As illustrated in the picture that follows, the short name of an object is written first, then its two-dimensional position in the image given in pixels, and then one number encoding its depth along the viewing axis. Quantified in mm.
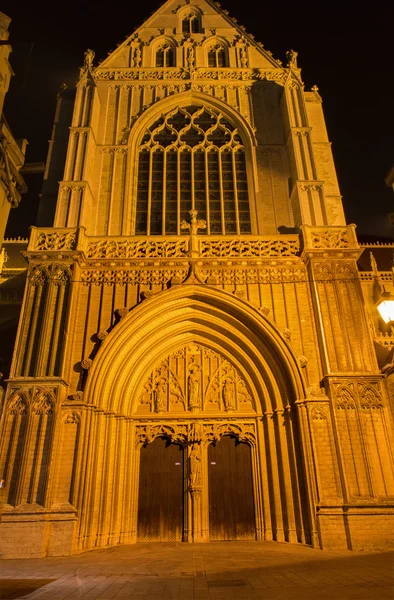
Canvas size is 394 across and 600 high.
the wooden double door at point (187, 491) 11016
